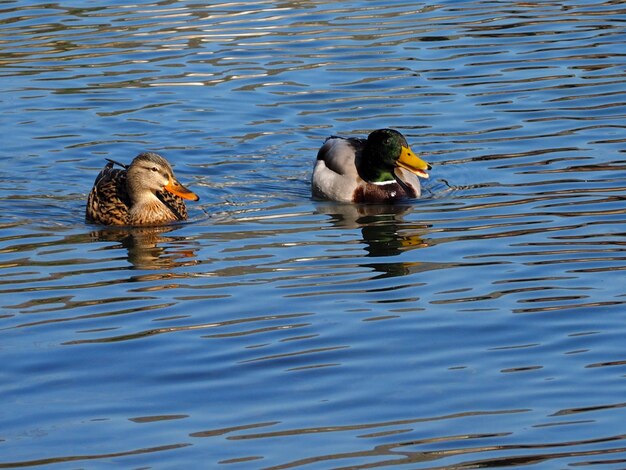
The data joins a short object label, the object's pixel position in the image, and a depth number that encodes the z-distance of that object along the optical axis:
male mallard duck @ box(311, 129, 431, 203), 14.84
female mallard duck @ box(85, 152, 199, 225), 13.84
